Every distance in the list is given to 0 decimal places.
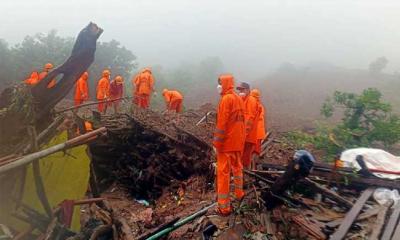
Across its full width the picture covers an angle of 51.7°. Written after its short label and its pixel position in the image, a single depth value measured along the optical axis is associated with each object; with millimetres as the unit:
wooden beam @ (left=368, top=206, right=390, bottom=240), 4648
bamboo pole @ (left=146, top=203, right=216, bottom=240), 5074
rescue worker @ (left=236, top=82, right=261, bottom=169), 7203
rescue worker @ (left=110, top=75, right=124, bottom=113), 12980
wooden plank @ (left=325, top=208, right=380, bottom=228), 4964
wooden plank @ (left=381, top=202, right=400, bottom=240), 4594
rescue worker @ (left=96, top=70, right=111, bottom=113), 12820
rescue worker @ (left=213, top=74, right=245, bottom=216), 5660
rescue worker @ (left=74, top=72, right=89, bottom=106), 12695
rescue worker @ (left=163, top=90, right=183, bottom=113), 12555
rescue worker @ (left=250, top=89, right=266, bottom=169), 8103
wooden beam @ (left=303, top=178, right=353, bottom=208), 5496
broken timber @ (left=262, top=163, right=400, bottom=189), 5836
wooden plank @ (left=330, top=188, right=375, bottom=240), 4605
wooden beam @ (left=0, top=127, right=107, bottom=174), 2521
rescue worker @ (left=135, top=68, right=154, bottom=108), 12681
